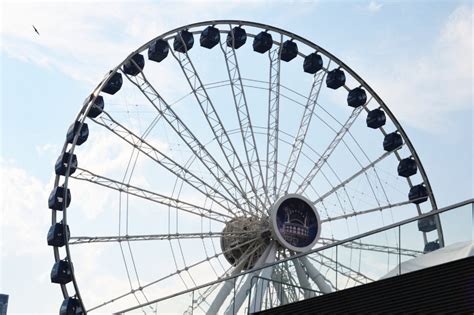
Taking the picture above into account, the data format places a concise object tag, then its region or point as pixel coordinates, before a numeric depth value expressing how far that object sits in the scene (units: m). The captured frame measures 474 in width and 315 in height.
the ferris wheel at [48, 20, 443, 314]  34.00
